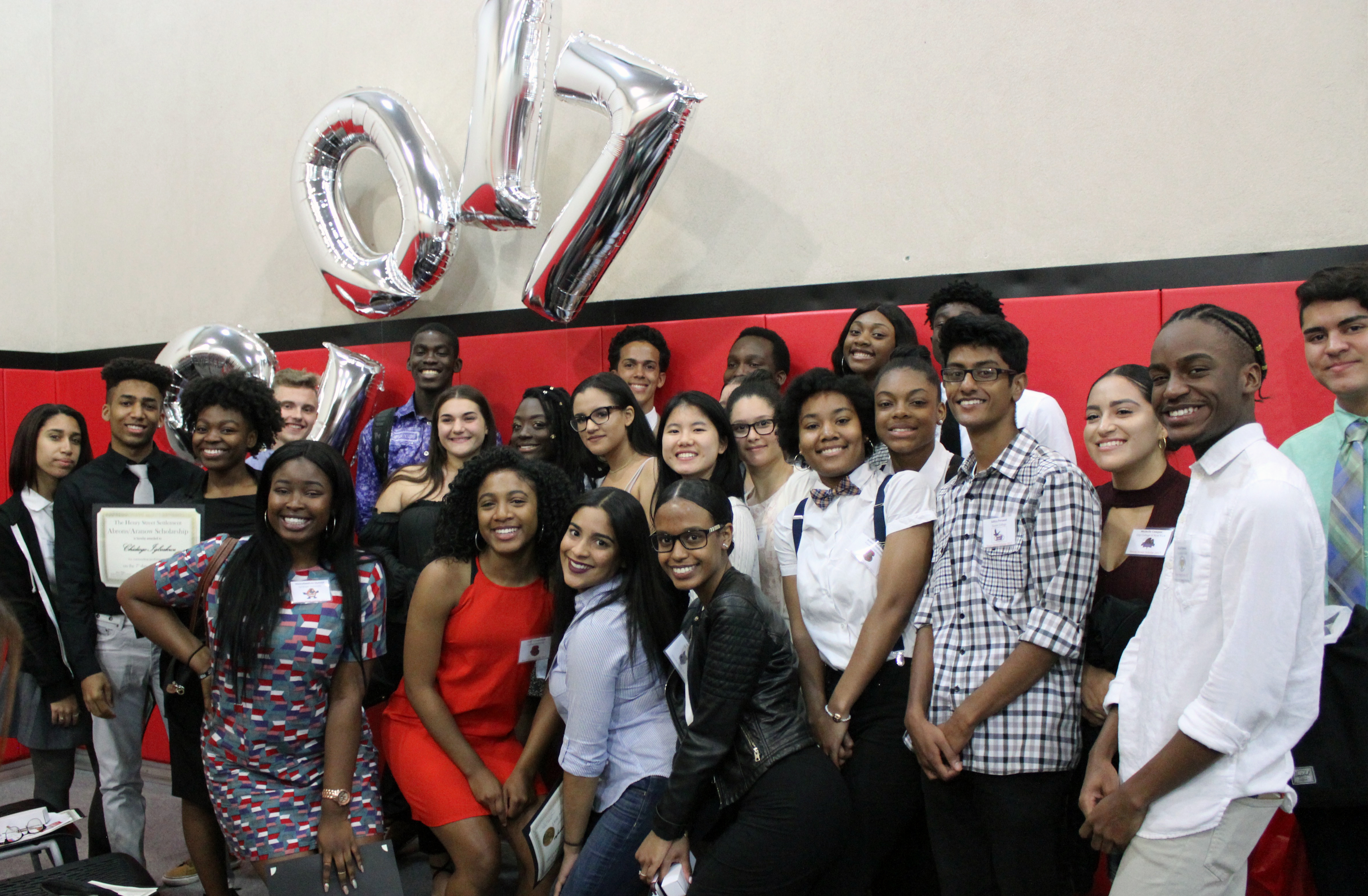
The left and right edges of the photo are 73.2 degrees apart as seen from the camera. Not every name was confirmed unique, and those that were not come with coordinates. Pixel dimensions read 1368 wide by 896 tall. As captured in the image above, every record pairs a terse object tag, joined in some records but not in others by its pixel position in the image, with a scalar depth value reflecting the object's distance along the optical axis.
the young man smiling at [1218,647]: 1.40
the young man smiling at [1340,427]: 1.85
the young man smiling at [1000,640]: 1.77
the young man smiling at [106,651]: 3.04
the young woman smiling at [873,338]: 3.14
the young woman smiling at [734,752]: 1.90
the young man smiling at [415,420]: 4.07
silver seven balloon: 3.52
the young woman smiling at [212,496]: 2.68
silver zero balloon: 4.23
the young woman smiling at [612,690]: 2.20
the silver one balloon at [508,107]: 3.80
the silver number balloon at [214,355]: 4.25
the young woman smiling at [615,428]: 2.94
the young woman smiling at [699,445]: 2.68
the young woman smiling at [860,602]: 2.05
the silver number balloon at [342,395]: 4.24
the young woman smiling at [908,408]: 2.18
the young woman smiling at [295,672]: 2.32
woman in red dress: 2.38
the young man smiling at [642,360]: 3.77
